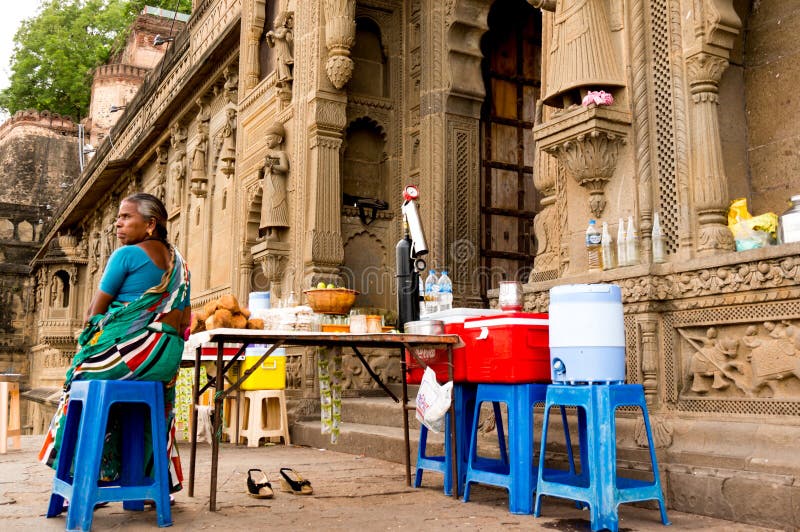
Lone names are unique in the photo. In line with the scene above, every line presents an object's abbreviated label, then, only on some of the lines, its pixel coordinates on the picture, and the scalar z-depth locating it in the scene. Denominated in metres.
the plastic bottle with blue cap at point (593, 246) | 5.30
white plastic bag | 4.60
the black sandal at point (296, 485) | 5.06
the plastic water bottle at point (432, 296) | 5.63
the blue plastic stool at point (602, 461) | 3.84
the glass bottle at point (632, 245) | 5.04
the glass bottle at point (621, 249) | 5.09
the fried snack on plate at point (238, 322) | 5.46
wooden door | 9.97
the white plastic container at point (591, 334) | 4.06
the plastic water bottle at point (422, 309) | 5.62
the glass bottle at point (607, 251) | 5.20
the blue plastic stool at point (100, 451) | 3.93
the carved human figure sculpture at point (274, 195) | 10.17
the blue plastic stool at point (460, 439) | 5.01
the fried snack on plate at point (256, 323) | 5.52
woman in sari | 4.18
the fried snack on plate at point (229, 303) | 5.64
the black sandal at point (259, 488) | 4.92
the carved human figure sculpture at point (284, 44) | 10.63
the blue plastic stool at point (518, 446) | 4.38
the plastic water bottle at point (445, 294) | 5.64
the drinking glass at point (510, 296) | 4.92
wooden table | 4.48
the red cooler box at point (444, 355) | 4.95
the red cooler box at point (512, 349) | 4.50
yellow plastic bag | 4.57
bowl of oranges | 5.28
